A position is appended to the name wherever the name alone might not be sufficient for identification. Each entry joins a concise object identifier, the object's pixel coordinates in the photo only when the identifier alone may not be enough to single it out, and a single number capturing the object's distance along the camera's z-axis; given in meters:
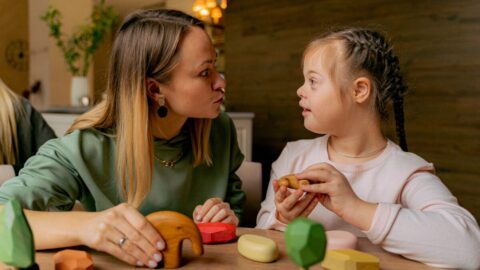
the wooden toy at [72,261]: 0.74
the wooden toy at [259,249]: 0.83
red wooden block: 0.96
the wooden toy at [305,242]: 0.50
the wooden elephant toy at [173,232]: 0.80
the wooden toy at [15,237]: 0.55
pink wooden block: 0.88
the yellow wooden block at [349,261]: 0.74
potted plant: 3.93
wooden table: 0.82
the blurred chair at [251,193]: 1.63
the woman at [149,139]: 1.20
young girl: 0.97
